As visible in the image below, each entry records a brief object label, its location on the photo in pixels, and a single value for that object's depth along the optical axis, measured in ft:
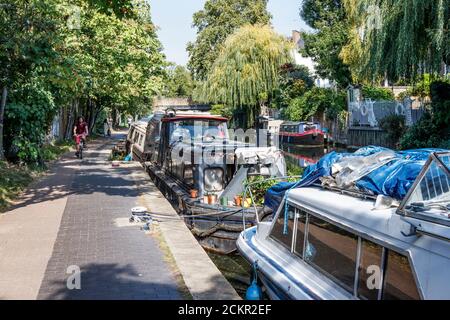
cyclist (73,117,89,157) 73.00
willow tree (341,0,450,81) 61.62
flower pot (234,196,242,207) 36.27
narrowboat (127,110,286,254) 35.19
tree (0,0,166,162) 34.27
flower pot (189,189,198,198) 38.04
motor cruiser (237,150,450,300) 12.50
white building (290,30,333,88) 169.35
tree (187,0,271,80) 201.05
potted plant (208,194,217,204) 37.01
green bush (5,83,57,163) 52.65
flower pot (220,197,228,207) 36.22
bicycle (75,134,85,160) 72.90
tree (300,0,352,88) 123.95
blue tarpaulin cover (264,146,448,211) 15.52
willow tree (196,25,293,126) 134.36
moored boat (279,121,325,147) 120.06
